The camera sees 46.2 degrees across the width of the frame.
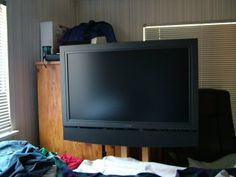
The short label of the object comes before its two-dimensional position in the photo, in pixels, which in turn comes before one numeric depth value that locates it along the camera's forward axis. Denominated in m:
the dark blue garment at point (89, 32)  2.80
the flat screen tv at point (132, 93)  1.94
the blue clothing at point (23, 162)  1.49
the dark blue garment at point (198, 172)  1.55
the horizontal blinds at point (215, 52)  3.07
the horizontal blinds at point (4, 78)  2.12
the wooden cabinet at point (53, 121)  2.30
